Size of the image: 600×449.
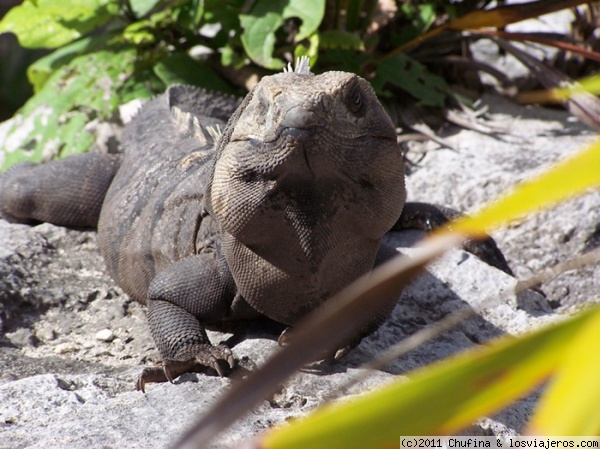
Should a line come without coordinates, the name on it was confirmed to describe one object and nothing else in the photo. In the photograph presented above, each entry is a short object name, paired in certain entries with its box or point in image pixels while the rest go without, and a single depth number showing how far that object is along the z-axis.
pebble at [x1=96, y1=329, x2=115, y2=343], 8.37
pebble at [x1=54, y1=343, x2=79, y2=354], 8.17
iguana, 6.07
